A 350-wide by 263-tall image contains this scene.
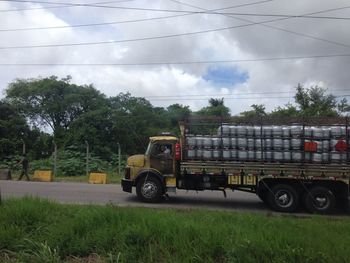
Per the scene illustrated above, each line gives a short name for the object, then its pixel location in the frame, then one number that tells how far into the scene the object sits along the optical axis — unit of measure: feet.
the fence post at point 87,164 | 96.09
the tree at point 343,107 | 165.80
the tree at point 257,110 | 183.11
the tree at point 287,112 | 167.78
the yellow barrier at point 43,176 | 85.16
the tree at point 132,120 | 164.66
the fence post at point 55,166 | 96.21
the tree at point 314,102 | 161.89
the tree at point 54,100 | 180.24
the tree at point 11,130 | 138.31
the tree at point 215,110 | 239.91
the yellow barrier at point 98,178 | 81.51
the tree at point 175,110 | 204.29
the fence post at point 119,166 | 98.39
